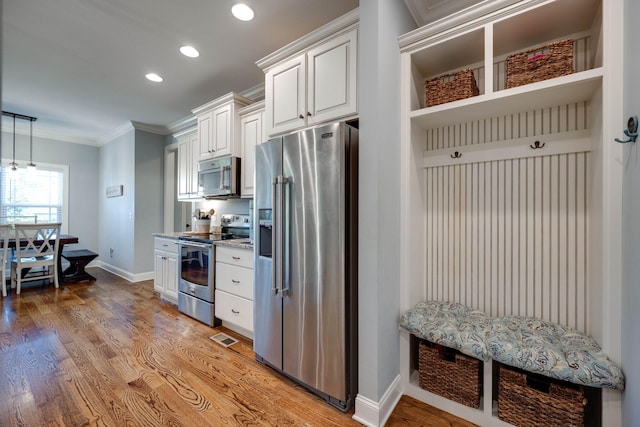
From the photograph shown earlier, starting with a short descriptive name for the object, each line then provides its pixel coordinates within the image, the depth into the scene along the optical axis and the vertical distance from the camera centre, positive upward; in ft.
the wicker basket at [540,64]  5.23 +2.87
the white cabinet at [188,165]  13.55 +2.34
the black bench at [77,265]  15.66 -2.89
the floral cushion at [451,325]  5.30 -2.18
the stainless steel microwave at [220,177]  10.69 +1.42
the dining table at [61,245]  15.25 -1.72
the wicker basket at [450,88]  6.07 +2.78
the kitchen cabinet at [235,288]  8.64 -2.33
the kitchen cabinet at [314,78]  6.45 +3.37
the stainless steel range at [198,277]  9.86 -2.28
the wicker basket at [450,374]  5.70 -3.23
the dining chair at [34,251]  13.50 -1.89
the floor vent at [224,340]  8.75 -3.90
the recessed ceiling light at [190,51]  8.91 +5.10
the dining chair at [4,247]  12.85 -1.60
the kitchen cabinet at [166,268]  11.60 -2.27
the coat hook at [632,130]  4.26 +1.31
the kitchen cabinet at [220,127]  10.69 +3.39
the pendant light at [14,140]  14.70 +4.17
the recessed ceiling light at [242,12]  7.15 +5.13
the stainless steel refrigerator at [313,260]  5.91 -1.00
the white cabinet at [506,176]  5.26 +0.88
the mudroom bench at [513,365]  4.67 -2.52
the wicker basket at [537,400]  4.83 -3.20
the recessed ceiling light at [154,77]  10.61 +5.06
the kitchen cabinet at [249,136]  10.16 +2.80
